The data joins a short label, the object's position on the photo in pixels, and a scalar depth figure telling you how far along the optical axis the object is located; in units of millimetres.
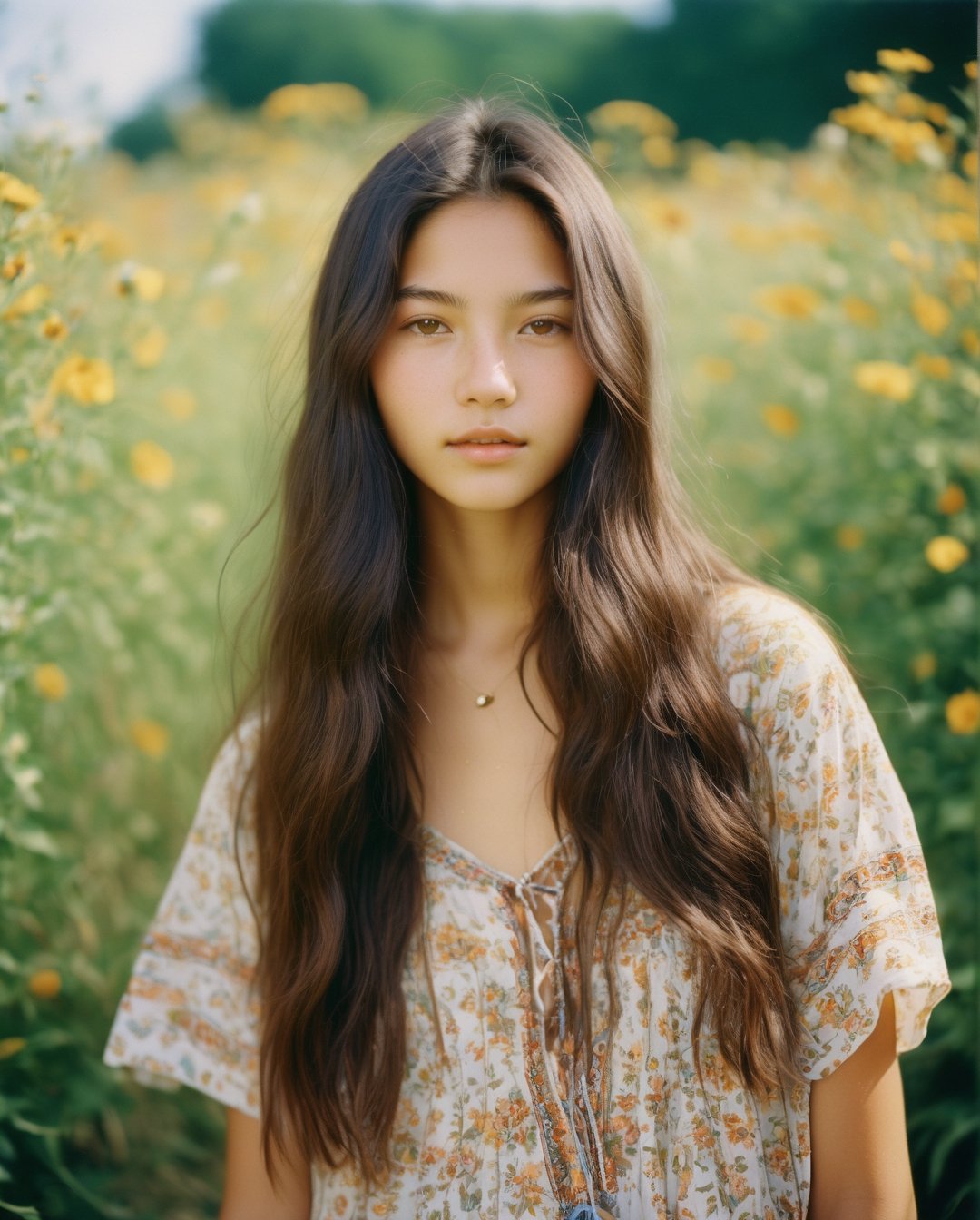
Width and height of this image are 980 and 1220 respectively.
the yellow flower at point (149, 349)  1552
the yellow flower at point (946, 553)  1588
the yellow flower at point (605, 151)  2043
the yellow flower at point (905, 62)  1551
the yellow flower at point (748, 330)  2022
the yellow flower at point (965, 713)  1537
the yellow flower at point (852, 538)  1900
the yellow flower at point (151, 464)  1651
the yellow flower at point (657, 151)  2084
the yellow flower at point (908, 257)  1644
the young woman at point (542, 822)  1158
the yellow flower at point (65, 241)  1354
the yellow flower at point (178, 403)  1912
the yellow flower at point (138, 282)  1470
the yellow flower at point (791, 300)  1955
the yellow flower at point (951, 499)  1671
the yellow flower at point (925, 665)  1677
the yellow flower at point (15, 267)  1247
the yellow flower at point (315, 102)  2375
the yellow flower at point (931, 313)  1643
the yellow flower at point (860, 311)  1854
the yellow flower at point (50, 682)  1503
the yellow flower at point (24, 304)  1325
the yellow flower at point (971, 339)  1605
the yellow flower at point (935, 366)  1676
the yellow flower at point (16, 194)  1230
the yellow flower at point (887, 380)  1654
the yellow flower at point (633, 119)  2055
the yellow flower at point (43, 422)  1359
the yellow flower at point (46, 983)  1513
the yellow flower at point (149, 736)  1843
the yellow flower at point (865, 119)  1651
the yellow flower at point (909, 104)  1653
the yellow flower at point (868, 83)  1635
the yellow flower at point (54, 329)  1337
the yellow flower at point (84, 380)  1385
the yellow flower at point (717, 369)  2111
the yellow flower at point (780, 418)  1958
